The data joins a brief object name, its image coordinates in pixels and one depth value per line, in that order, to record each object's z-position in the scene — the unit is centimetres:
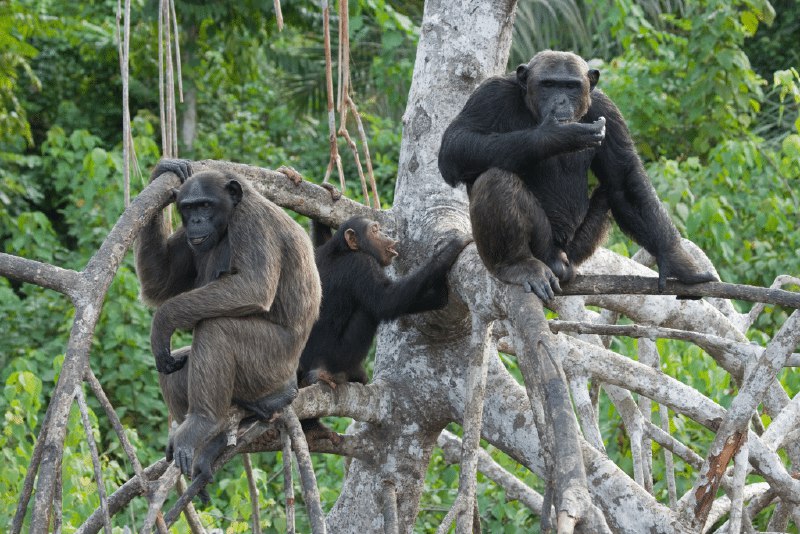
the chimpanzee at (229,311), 845
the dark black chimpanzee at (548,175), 883
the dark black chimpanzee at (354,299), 1023
